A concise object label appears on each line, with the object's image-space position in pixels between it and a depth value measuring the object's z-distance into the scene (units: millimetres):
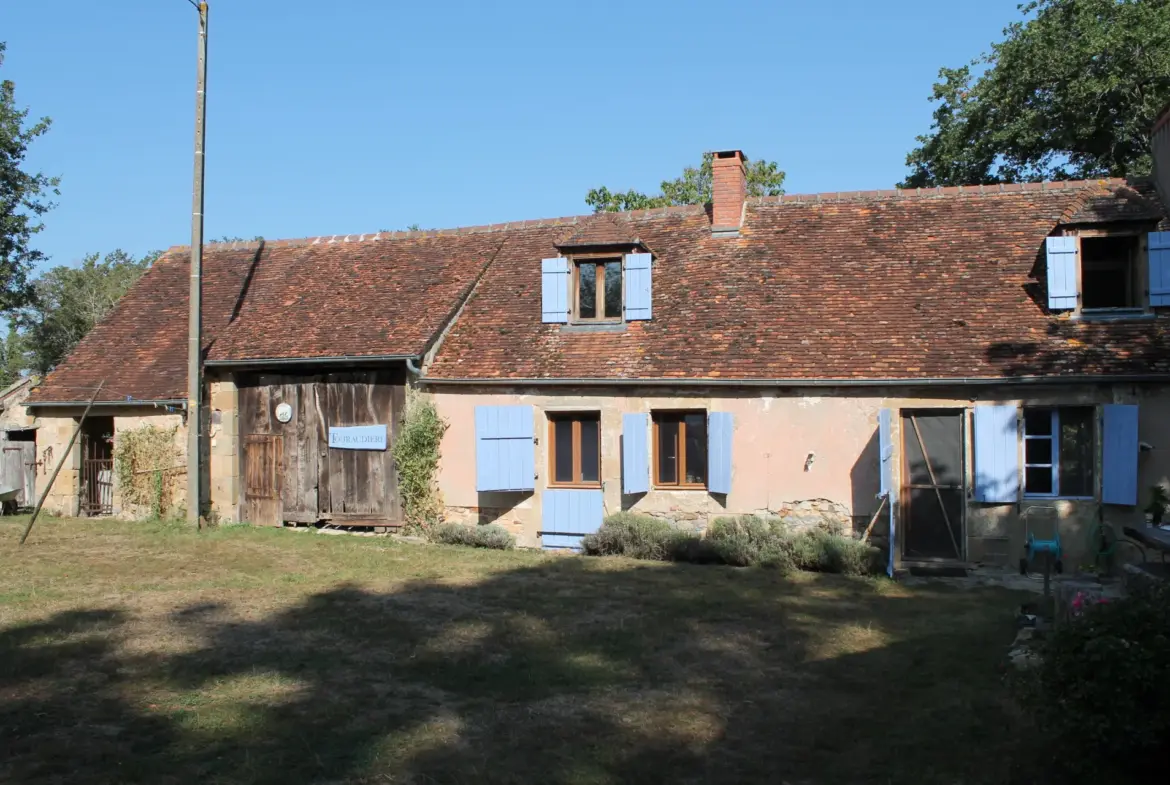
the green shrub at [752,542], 13039
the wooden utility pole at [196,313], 15750
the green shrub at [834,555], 12641
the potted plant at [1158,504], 12125
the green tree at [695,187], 30219
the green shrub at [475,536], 14789
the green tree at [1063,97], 19531
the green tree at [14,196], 24875
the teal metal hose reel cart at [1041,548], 12305
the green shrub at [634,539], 13734
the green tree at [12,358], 42581
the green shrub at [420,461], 15344
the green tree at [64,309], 38969
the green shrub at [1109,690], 4668
